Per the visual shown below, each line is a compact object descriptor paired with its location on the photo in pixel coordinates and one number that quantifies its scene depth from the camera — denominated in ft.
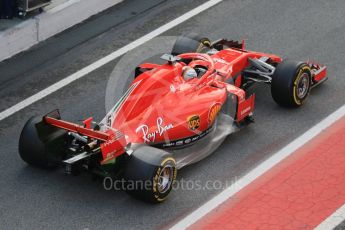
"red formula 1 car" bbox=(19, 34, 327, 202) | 61.00
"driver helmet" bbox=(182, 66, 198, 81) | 68.74
